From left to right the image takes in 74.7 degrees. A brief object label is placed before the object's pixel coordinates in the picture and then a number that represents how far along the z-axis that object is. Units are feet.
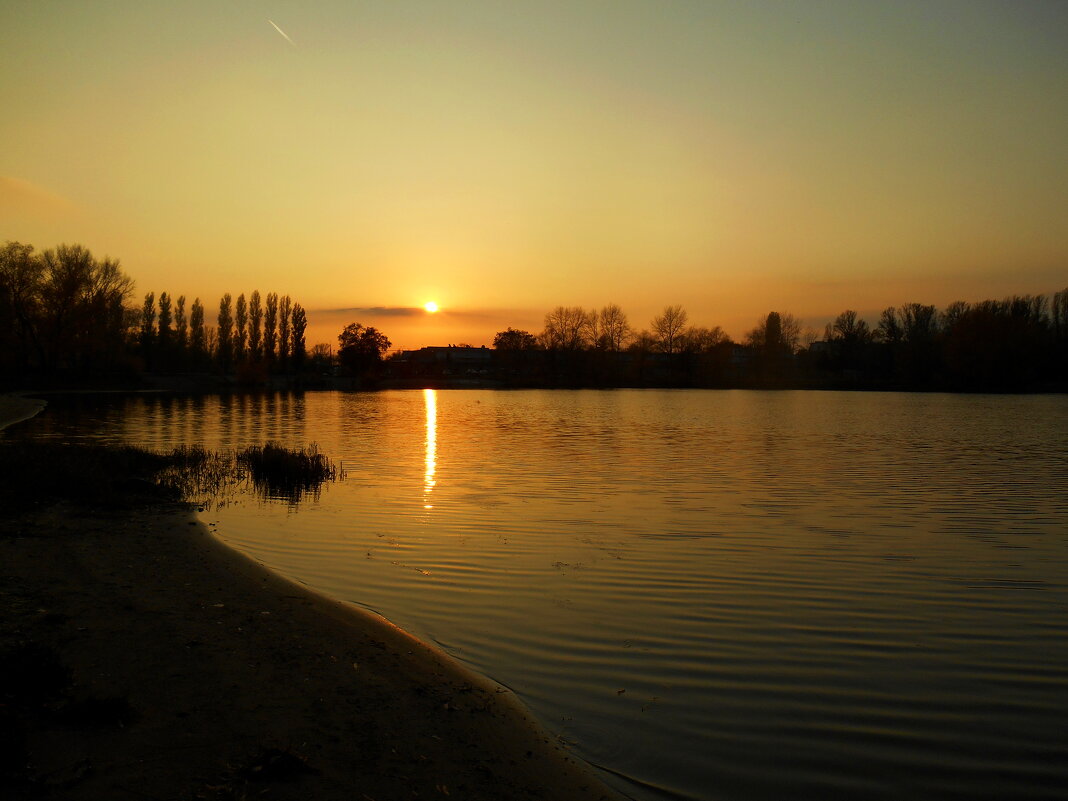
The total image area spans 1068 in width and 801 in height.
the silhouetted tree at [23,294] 223.30
